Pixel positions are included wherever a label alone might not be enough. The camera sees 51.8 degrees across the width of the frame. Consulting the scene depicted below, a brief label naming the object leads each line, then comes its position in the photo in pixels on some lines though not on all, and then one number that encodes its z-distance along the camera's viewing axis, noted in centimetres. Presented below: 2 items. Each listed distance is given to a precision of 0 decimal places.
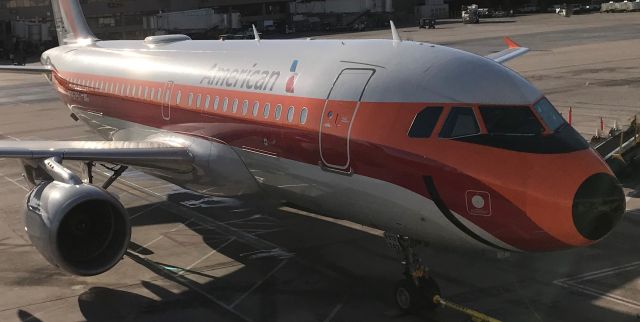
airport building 10638
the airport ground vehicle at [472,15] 12431
